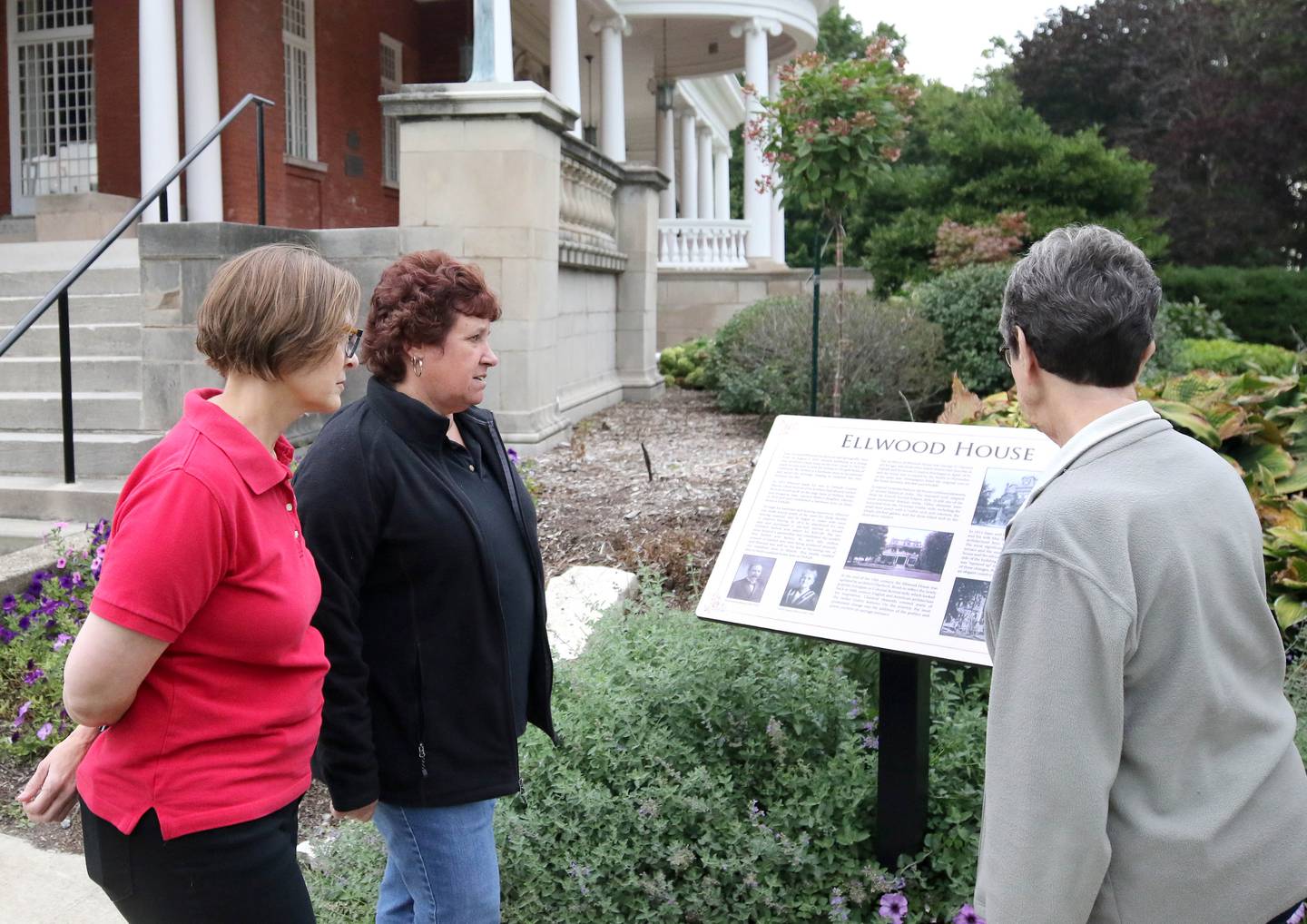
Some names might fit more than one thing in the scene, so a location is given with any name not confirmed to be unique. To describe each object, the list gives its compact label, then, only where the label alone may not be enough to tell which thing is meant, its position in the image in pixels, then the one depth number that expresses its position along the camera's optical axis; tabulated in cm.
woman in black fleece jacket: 231
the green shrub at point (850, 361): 994
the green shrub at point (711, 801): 300
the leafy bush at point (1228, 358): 1127
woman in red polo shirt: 183
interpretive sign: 282
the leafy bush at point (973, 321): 1118
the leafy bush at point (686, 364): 1446
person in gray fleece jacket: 165
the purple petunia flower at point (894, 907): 293
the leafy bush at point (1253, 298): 2309
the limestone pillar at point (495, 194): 832
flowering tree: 790
